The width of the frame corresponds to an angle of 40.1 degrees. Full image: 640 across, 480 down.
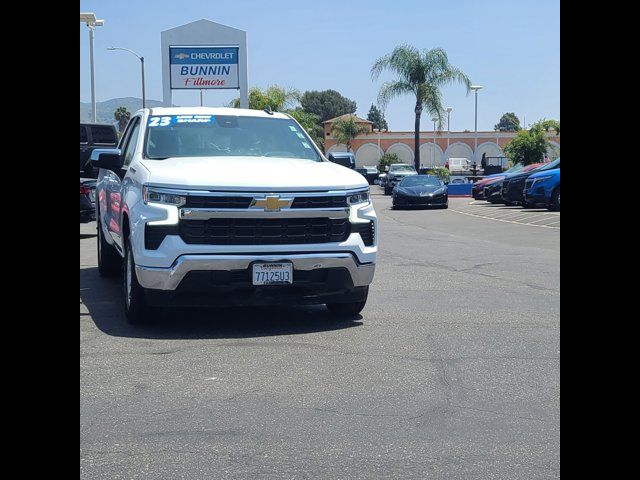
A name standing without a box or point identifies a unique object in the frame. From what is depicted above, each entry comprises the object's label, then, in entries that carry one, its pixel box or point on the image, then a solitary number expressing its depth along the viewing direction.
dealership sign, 30.56
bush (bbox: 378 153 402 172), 77.88
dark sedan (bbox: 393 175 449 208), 31.73
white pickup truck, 7.20
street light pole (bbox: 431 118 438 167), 86.19
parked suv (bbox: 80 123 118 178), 27.58
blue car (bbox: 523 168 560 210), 25.65
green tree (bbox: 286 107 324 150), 71.12
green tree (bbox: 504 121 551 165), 45.25
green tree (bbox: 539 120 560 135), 46.27
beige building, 90.56
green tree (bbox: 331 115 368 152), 89.50
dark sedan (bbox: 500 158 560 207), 29.86
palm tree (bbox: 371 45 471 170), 55.78
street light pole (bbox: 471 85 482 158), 62.19
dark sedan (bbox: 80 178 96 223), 17.36
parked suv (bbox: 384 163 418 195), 48.36
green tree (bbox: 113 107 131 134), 104.94
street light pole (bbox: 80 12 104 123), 32.91
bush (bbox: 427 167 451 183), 53.38
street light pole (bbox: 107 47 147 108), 51.44
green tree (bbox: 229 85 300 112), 62.43
